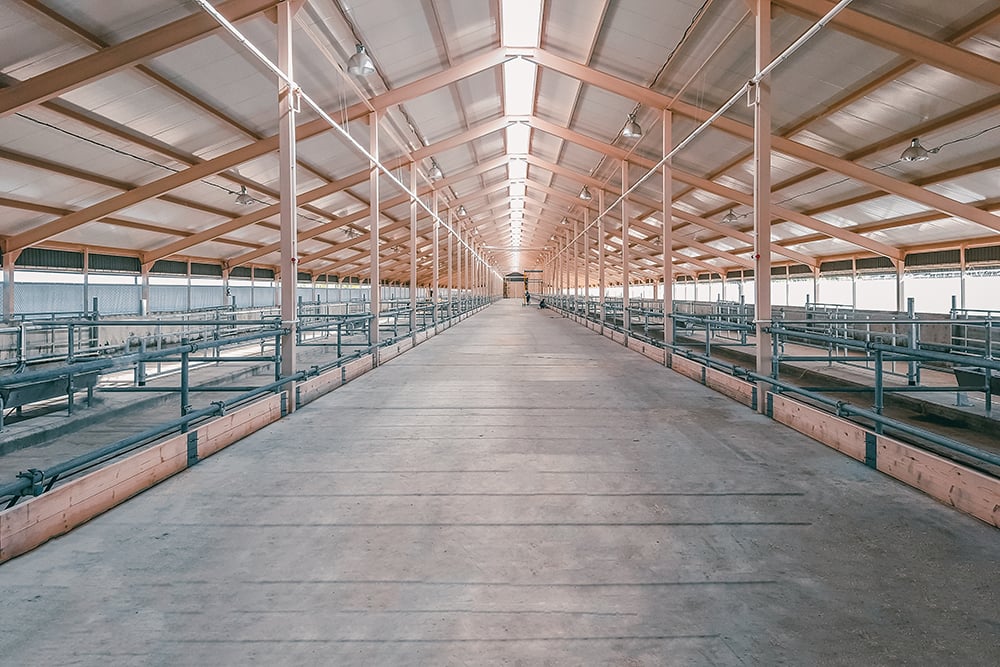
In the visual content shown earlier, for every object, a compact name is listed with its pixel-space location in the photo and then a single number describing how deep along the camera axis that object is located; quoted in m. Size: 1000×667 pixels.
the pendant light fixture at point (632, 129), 11.73
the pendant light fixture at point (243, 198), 15.72
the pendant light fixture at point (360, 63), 8.21
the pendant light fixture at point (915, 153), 11.25
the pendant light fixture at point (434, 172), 17.08
